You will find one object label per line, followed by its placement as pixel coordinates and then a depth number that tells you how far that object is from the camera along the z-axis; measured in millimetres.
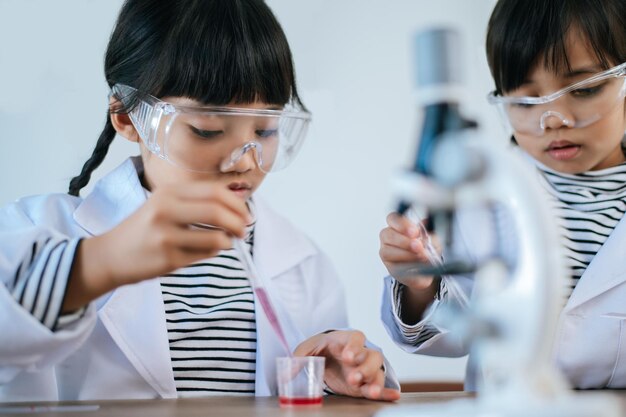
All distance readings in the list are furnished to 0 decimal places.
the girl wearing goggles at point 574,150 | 1288
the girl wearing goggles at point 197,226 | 1193
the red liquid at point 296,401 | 955
